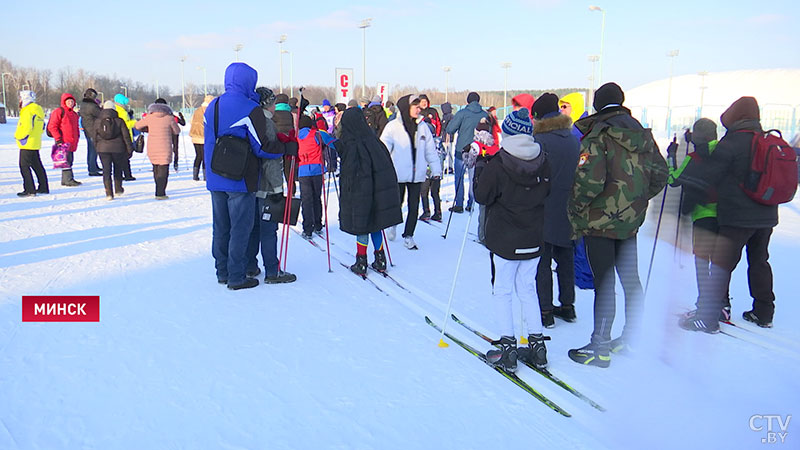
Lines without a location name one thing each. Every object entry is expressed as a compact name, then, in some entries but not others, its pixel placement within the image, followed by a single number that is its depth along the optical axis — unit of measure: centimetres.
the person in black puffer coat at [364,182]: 535
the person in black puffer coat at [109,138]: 947
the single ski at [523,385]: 312
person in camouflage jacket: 347
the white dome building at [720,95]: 2375
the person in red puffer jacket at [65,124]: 1090
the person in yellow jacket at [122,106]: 1123
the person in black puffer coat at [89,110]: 994
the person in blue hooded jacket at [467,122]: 859
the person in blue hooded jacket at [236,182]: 477
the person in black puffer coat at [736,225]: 406
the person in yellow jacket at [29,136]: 947
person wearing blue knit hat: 340
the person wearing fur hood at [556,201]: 409
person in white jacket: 672
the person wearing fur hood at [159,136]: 977
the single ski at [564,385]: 318
